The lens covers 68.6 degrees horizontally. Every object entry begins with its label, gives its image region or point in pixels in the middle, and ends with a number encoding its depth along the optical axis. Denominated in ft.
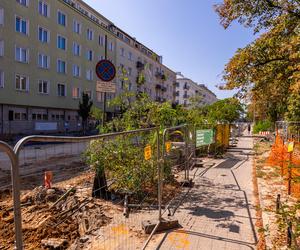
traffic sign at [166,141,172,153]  16.04
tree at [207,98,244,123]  47.82
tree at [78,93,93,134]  83.04
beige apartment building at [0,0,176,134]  64.97
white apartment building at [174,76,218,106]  239.80
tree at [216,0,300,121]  24.18
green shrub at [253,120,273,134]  91.46
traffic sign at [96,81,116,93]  15.54
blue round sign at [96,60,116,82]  15.97
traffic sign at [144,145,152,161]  13.24
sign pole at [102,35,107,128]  16.56
